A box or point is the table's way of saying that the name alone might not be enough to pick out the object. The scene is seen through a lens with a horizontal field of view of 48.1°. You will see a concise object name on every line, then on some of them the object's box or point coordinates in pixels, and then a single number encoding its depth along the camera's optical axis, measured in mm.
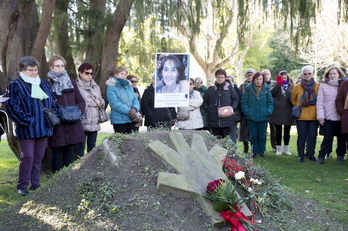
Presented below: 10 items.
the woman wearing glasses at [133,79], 7488
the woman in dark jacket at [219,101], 7660
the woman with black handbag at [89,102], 6129
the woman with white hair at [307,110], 7715
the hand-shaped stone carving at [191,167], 3982
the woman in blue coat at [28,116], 4973
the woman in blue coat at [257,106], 7992
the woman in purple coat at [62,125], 5508
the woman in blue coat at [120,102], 6402
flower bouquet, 3668
